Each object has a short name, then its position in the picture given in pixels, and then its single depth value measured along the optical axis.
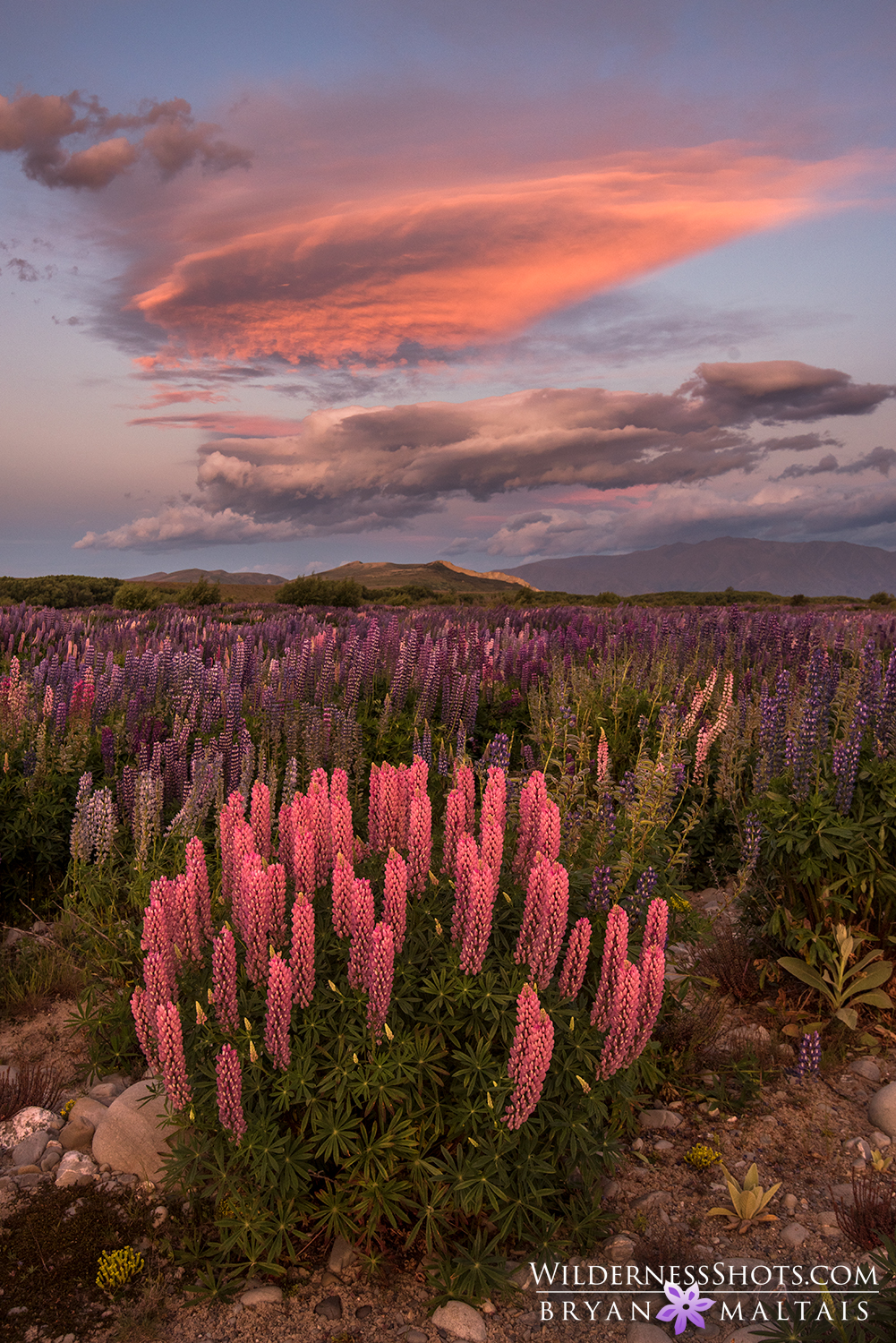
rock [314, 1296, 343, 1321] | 3.18
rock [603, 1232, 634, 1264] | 3.46
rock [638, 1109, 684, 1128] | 4.38
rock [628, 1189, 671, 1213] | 3.75
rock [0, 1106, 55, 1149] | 4.29
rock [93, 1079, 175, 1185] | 3.92
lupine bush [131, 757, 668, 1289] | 3.07
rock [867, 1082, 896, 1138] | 4.30
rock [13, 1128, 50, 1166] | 4.14
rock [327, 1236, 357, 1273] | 3.39
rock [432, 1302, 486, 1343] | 3.11
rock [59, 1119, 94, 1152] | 4.22
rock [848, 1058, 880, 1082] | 4.75
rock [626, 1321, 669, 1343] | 3.05
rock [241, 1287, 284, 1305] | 3.21
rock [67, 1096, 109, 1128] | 4.26
